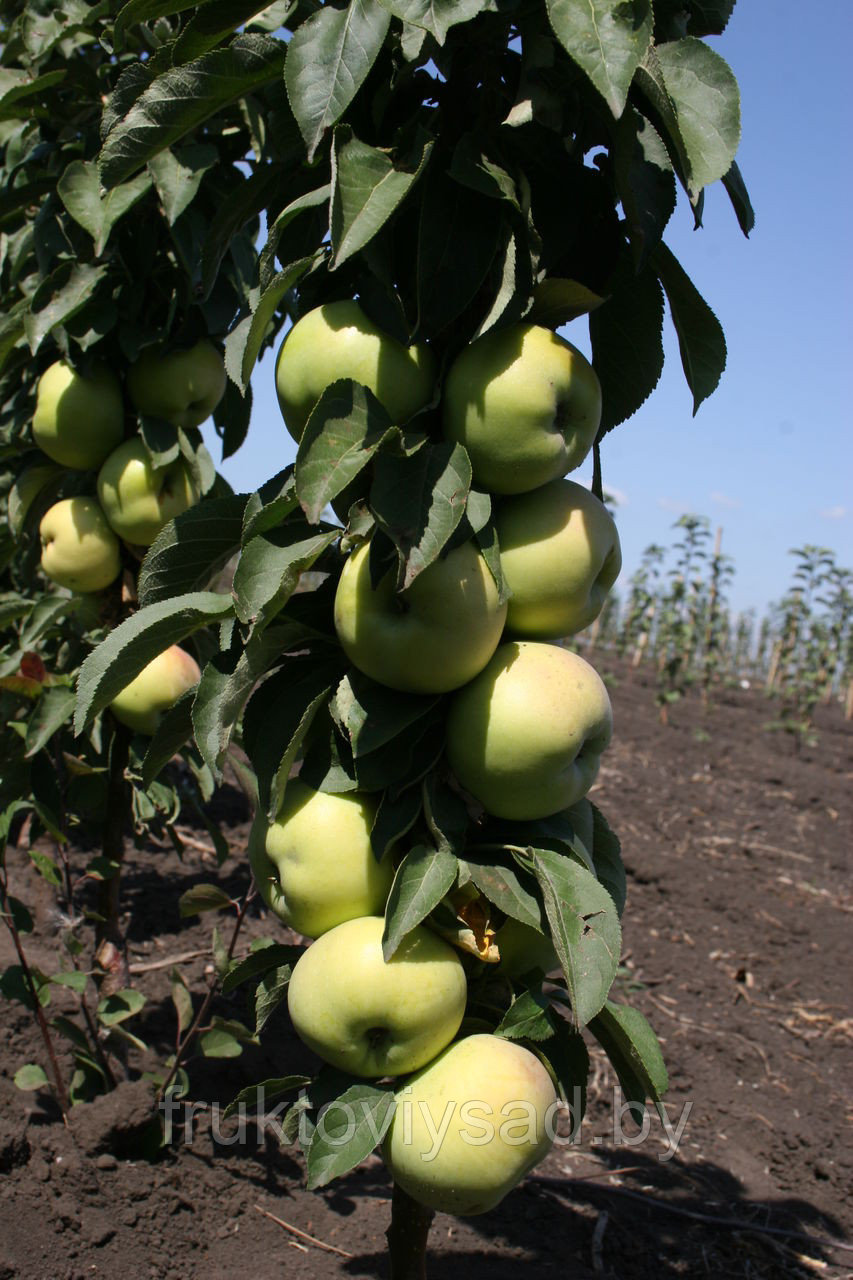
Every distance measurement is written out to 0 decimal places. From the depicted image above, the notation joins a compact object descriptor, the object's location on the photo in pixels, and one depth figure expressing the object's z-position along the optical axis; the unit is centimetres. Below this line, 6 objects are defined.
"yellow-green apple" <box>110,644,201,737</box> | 230
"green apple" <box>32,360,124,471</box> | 230
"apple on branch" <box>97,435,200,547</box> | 232
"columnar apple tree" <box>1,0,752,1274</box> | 103
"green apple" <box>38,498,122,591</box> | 240
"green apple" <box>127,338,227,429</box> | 233
